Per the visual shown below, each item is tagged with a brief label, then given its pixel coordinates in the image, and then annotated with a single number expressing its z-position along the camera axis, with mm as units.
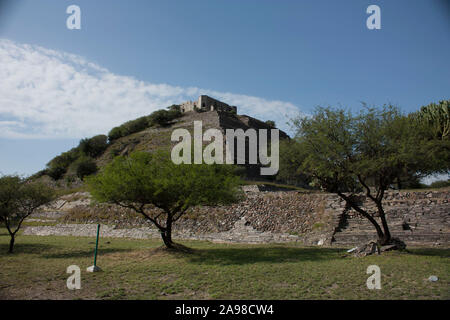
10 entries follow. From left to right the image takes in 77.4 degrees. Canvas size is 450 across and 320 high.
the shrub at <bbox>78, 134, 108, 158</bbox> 67562
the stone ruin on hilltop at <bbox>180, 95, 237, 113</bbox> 78750
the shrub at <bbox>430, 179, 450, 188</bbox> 45738
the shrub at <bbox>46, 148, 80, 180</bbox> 61531
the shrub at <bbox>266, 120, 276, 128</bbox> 75575
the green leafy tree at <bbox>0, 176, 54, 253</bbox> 16984
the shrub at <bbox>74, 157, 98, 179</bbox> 54125
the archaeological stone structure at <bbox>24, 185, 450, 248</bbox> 17891
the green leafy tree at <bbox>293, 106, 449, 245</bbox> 12508
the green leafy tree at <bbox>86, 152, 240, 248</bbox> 13867
